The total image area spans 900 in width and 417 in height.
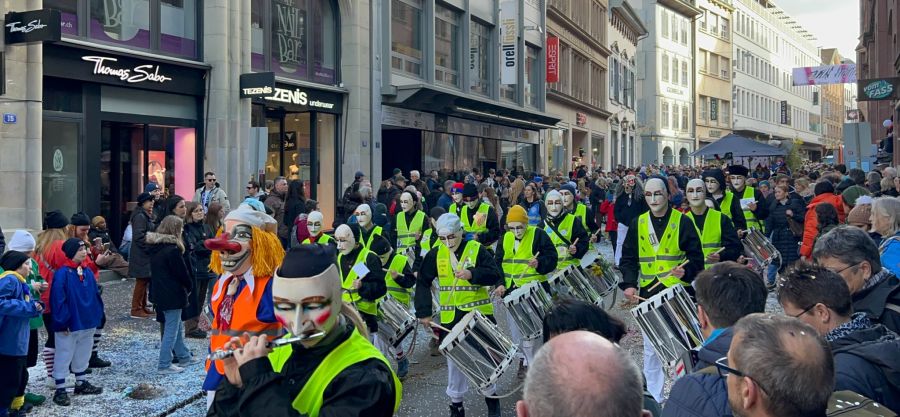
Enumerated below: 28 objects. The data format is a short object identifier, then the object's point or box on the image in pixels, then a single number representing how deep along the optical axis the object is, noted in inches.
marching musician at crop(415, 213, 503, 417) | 286.0
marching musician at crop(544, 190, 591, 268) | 366.0
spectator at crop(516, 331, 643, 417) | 76.8
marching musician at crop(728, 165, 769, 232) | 495.2
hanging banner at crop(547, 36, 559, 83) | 1432.1
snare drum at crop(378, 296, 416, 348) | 314.0
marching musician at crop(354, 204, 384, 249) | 352.2
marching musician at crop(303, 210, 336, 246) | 368.2
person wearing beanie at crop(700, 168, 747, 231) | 435.8
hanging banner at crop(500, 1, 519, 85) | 1228.5
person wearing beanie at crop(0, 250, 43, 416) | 243.6
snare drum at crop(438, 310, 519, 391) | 254.5
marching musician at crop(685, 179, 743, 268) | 328.8
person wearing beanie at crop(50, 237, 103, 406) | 282.5
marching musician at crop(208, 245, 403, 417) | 108.7
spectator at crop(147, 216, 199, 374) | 318.0
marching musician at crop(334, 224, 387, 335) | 296.2
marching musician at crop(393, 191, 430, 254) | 460.4
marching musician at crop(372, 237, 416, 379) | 321.7
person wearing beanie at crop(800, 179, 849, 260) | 391.9
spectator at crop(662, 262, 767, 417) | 128.7
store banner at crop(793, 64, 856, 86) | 1472.7
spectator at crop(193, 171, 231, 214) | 550.7
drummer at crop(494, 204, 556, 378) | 315.3
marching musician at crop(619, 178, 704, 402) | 294.5
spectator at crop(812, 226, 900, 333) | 158.9
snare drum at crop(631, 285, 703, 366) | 244.1
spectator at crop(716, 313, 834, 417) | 93.5
